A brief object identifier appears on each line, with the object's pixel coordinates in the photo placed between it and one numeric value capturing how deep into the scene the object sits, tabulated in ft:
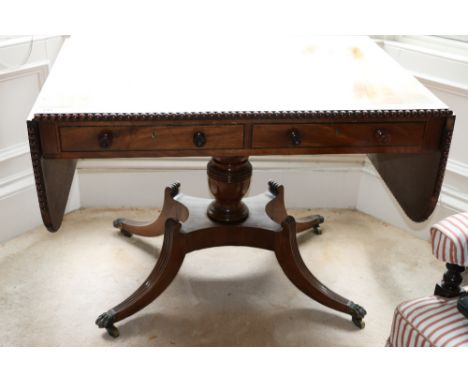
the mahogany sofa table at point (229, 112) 4.14
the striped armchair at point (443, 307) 3.80
